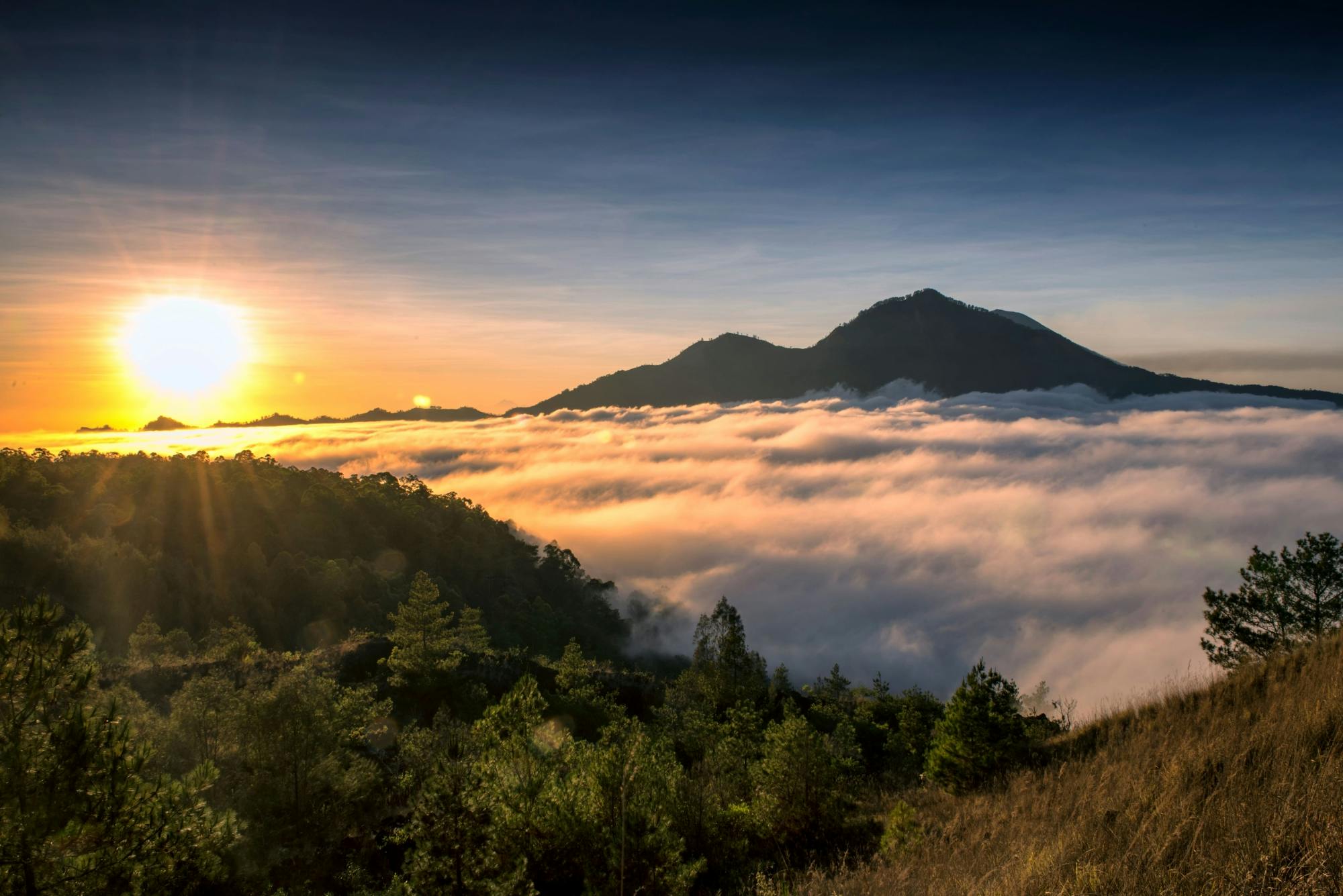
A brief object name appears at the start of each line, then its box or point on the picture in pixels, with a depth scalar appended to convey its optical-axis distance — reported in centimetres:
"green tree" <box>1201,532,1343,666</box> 3114
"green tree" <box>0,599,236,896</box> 976
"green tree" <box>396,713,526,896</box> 1414
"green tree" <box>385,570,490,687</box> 4325
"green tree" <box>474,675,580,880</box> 1566
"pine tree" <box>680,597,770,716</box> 6569
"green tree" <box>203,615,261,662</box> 5800
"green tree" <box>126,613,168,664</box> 5989
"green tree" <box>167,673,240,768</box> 2338
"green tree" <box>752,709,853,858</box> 2295
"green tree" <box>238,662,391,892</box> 2152
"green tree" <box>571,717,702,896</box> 1489
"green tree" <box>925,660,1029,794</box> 2216
